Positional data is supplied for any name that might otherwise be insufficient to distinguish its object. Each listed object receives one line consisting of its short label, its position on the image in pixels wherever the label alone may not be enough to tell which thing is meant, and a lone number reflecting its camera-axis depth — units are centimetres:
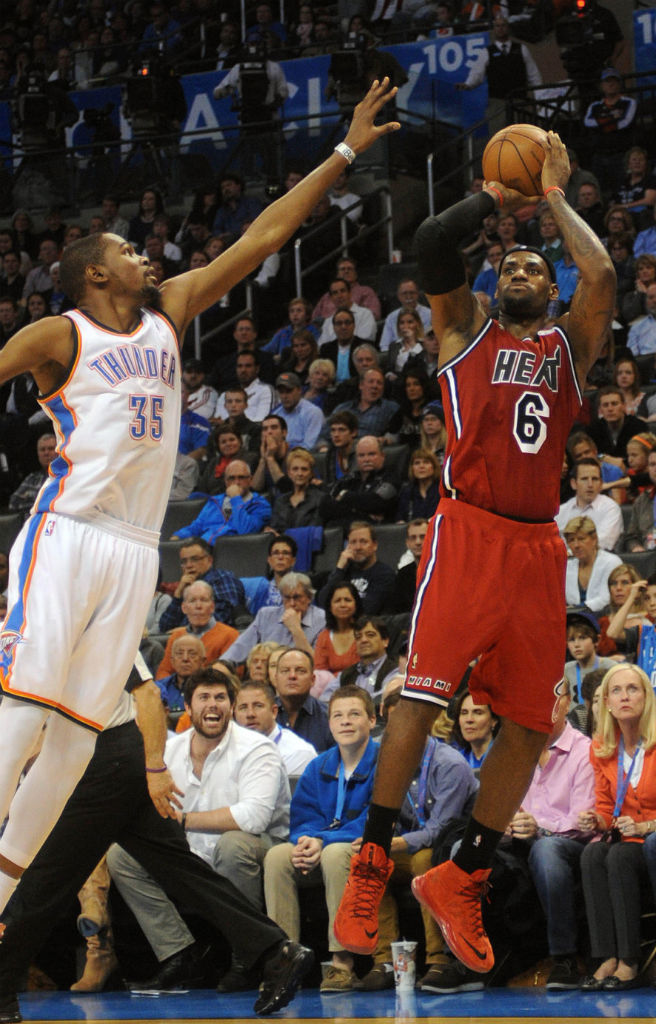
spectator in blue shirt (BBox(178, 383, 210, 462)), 1416
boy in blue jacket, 754
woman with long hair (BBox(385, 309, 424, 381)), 1331
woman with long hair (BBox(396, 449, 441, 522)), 1104
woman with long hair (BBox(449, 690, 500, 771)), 795
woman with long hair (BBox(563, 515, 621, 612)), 977
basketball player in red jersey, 482
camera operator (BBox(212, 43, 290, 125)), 1748
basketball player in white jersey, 444
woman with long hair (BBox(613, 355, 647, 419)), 1144
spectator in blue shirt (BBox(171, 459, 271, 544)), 1227
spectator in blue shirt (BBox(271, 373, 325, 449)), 1317
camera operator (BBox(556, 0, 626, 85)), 1548
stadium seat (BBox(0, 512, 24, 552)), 1331
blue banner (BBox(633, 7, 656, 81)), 1642
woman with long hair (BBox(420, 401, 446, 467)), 1148
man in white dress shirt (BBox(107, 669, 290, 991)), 780
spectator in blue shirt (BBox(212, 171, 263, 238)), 1646
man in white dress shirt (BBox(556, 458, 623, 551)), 1031
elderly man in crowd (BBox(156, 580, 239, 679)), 1069
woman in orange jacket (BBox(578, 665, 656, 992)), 702
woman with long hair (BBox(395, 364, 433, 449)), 1231
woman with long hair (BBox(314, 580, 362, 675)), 1004
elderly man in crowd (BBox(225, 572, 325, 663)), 1042
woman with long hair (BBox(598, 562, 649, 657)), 912
